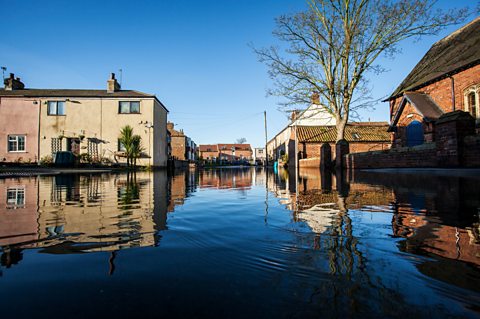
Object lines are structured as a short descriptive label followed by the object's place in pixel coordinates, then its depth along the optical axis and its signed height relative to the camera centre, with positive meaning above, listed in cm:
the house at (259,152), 9644 +497
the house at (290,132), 3397 +493
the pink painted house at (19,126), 2402 +388
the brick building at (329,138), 3017 +315
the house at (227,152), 9394 +497
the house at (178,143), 5369 +476
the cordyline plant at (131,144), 2245 +198
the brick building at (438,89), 1597 +514
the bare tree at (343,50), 1706 +790
